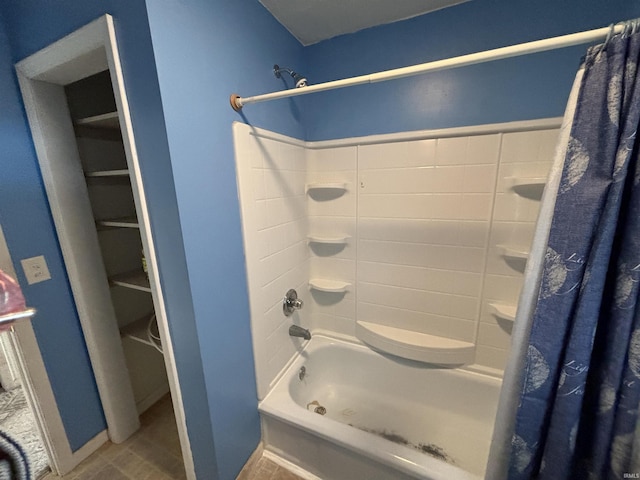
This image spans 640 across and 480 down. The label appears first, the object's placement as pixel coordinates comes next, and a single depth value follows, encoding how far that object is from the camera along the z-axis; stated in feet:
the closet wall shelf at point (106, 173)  3.60
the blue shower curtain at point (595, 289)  1.87
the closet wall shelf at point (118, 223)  3.98
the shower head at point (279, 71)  4.07
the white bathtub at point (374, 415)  3.47
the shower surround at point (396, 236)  3.94
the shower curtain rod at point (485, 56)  1.79
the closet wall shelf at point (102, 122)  3.66
